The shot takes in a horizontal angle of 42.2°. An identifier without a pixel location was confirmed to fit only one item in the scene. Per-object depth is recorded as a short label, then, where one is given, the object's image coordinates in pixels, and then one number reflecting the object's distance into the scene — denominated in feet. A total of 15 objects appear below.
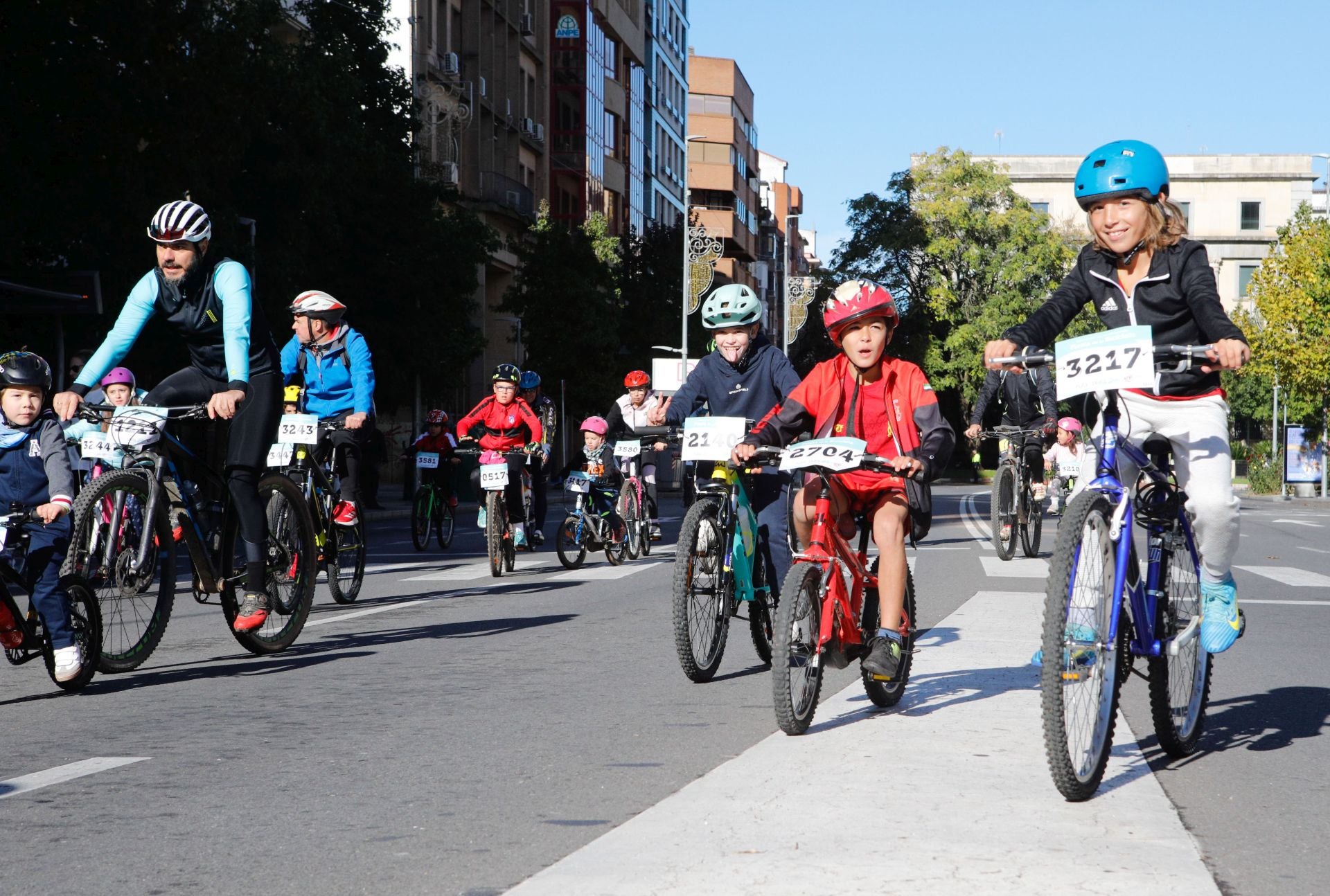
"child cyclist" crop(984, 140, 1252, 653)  17.81
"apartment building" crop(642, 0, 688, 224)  264.11
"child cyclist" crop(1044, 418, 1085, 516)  50.62
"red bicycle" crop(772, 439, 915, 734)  18.83
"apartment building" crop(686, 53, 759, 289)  310.45
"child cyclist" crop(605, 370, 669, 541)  55.01
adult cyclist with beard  24.93
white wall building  326.65
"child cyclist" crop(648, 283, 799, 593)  25.68
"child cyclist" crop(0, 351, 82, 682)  23.03
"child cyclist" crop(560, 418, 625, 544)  52.70
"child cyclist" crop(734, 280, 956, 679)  19.88
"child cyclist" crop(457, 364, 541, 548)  50.55
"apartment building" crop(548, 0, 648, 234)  203.00
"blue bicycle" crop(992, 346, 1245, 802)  15.39
